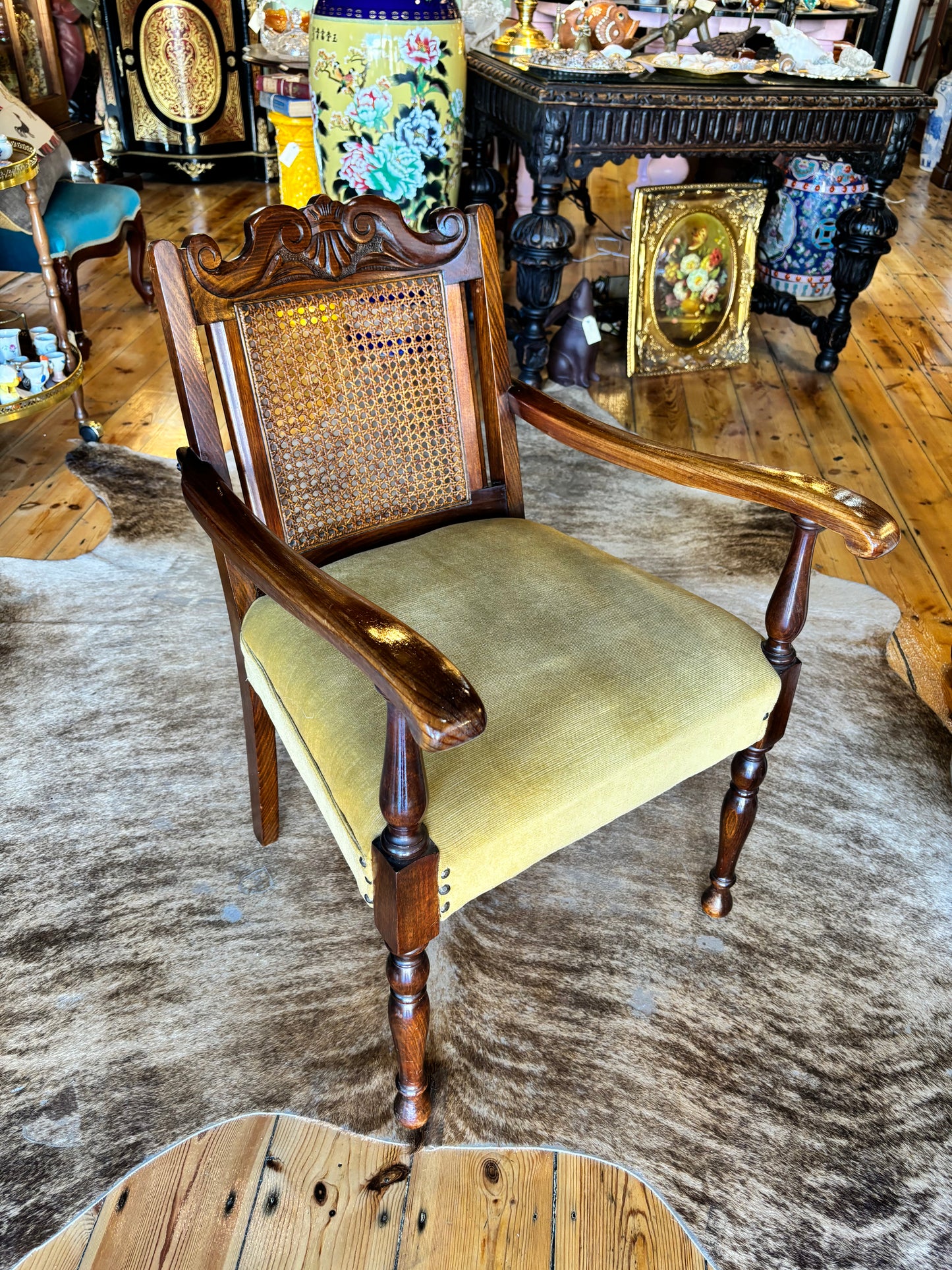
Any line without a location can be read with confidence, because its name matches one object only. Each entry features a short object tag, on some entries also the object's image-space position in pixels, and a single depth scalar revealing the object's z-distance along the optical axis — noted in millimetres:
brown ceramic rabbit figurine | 2906
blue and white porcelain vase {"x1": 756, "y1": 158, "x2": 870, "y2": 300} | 3434
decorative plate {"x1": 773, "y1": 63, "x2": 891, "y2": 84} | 2639
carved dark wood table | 2426
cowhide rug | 1129
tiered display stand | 2246
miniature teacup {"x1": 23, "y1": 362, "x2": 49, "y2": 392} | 2365
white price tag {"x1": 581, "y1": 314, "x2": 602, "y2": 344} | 2914
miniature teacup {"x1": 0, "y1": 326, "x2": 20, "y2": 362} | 2408
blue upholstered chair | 2639
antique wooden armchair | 936
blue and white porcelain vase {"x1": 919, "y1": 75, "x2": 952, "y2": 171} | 5785
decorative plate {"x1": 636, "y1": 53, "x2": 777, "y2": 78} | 2656
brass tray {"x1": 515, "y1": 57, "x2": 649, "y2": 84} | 2486
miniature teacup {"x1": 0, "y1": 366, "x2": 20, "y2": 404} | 2312
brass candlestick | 2662
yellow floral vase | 2172
